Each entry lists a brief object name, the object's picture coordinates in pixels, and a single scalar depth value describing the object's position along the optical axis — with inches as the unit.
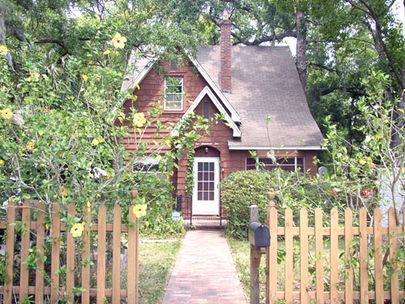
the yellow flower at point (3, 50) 191.0
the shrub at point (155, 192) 199.6
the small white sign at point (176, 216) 537.0
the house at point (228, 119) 649.0
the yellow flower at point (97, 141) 185.8
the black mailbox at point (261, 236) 184.4
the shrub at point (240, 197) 474.9
